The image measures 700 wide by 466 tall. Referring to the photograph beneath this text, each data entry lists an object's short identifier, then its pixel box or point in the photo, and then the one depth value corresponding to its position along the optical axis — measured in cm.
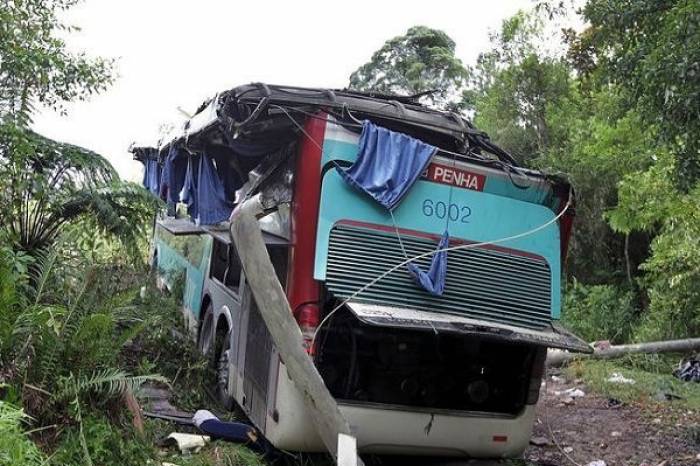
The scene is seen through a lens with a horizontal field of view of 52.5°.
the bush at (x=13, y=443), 319
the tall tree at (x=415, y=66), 3180
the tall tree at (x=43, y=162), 611
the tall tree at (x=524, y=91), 1791
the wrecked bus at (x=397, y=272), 542
